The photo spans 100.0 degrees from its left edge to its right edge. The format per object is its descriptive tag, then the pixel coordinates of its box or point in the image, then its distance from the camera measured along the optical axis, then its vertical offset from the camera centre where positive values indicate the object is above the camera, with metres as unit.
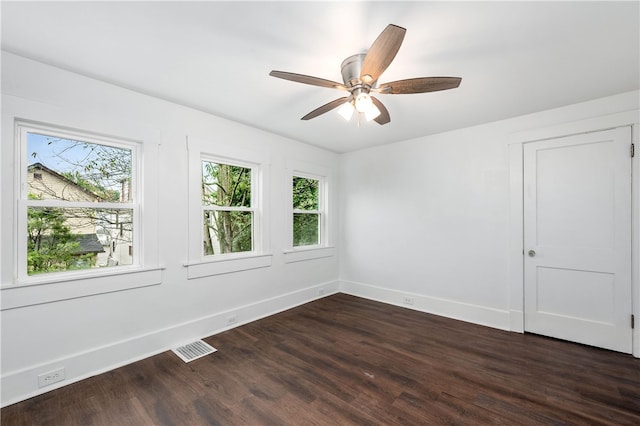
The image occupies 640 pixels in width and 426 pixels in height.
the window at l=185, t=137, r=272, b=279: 2.97 +0.07
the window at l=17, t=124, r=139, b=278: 2.10 +0.11
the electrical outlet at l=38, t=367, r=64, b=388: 2.02 -1.24
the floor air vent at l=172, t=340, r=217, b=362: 2.57 -1.35
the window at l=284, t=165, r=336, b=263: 4.07 +0.00
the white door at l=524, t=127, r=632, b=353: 2.65 -0.27
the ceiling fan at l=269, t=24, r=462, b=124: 1.60 +0.90
